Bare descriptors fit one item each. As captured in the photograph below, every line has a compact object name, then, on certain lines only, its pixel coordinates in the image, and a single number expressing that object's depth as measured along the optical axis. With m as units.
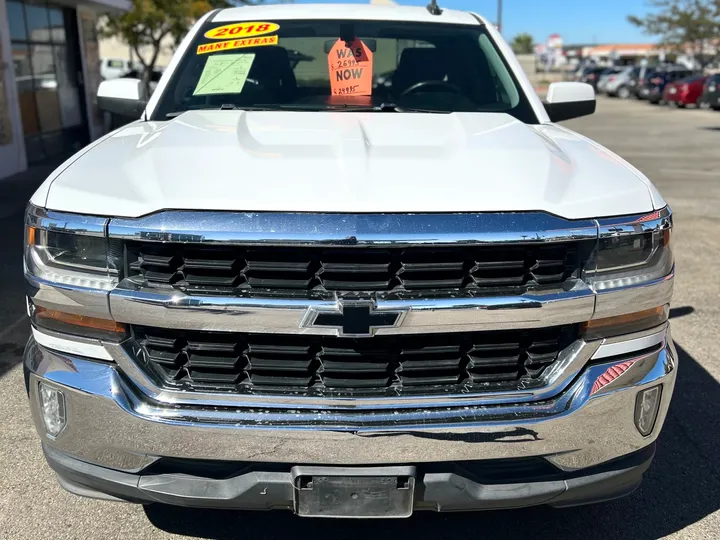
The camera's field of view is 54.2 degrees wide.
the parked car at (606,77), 41.69
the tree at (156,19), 21.22
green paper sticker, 3.39
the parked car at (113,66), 30.45
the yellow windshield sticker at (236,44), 3.58
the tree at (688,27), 39.09
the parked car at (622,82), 39.06
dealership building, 10.91
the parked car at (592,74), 46.41
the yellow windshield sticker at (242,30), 3.65
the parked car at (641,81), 35.16
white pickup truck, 1.94
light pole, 34.38
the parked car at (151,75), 20.43
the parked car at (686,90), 28.67
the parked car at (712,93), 25.11
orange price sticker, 3.47
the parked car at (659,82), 32.97
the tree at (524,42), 115.91
